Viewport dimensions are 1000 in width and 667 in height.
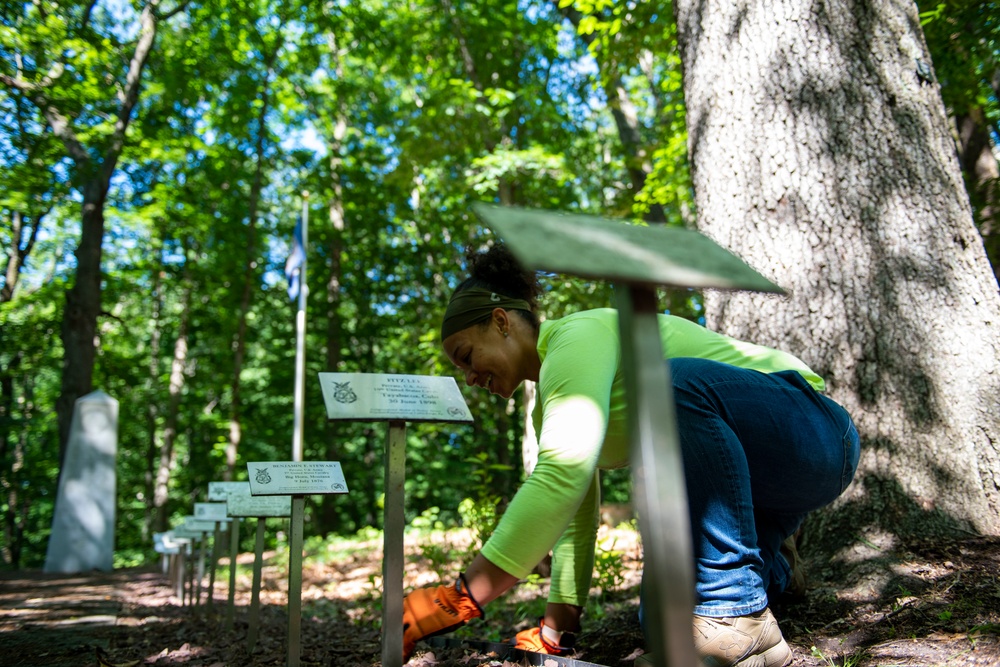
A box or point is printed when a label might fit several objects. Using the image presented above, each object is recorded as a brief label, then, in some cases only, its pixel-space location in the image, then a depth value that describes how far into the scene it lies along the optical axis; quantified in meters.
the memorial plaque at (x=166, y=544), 7.28
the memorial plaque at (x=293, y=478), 2.66
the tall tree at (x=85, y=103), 9.10
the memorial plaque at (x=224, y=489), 3.84
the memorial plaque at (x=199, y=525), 5.70
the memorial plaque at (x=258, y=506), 3.46
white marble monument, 10.23
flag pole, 10.43
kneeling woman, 1.56
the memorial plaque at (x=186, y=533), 6.07
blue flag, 11.57
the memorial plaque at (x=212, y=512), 4.84
